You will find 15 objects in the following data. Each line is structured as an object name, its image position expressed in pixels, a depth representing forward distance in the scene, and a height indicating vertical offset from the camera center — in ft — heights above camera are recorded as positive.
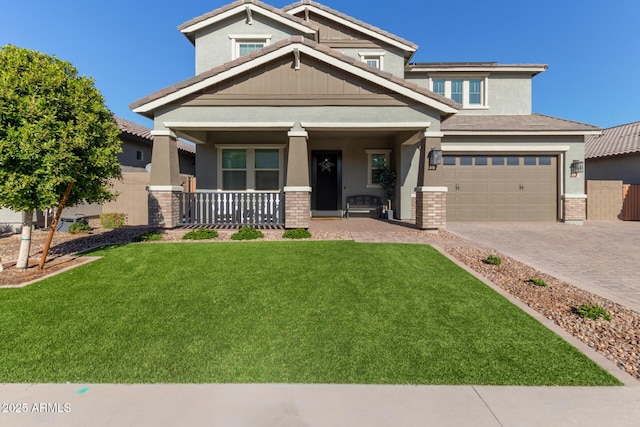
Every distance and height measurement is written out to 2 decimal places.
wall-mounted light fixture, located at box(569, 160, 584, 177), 41.19 +5.11
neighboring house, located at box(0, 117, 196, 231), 35.26 +2.21
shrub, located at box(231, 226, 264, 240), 27.35 -2.55
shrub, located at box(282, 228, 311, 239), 27.66 -2.56
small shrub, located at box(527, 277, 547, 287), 17.01 -4.25
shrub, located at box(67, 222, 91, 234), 33.35 -2.42
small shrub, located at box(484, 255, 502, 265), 20.56 -3.66
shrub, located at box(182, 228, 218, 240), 27.58 -2.62
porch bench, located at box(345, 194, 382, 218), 43.55 +0.22
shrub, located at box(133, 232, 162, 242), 27.09 -2.83
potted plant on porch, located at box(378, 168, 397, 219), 42.27 +3.10
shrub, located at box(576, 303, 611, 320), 13.14 -4.59
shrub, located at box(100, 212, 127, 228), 37.78 -1.73
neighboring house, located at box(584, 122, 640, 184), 53.52 +8.98
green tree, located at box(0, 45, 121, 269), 16.85 +4.19
